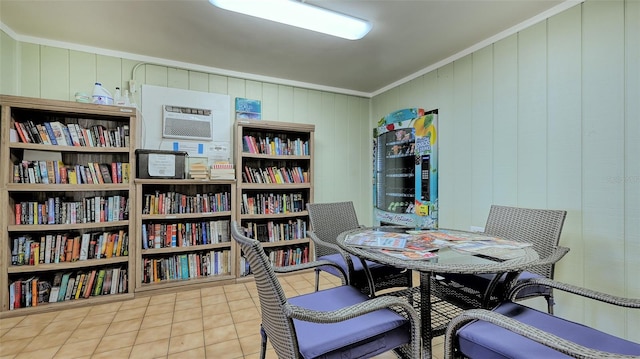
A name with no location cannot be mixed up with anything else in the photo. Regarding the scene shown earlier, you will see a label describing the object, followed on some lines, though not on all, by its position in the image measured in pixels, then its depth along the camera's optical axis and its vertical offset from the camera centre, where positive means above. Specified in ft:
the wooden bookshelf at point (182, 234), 9.41 -2.01
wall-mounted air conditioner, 10.19 +2.12
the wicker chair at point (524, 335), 3.23 -2.12
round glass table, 4.14 -1.32
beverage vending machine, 10.82 +0.41
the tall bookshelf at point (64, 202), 7.84 -0.74
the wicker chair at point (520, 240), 5.76 -1.62
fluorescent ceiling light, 6.32 +4.06
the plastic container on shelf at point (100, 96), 8.77 +2.66
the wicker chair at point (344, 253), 6.78 -2.07
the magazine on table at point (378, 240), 5.35 -1.32
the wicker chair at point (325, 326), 3.43 -2.11
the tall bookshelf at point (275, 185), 10.87 -0.29
